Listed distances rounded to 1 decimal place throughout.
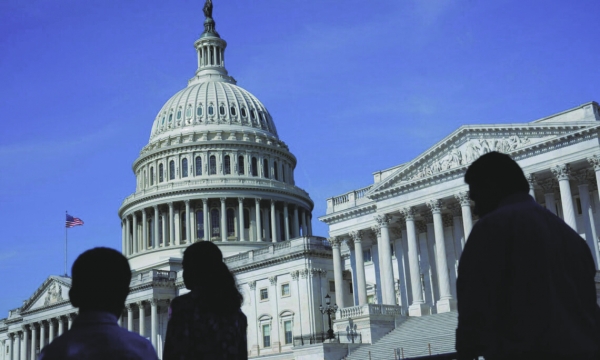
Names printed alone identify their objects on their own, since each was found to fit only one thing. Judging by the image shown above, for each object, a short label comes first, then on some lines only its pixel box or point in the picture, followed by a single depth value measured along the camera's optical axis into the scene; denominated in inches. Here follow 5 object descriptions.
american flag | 4028.1
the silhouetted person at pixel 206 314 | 320.2
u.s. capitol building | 2112.5
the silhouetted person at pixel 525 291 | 234.1
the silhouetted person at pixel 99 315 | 224.2
